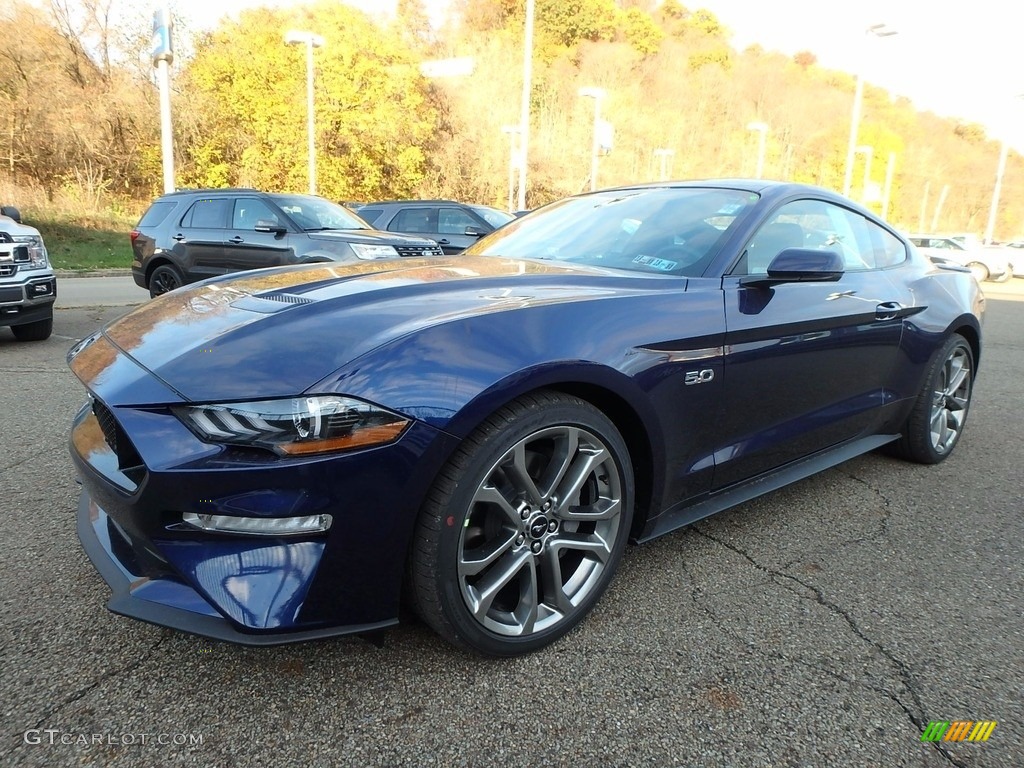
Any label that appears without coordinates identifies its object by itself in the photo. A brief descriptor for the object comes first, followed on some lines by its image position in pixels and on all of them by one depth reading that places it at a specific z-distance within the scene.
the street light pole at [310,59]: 18.36
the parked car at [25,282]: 6.05
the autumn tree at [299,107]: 28.42
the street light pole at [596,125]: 21.38
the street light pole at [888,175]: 42.58
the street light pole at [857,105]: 19.64
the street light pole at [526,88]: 17.98
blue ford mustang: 1.63
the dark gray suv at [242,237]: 8.06
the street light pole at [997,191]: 35.92
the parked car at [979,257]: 24.75
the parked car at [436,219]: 11.16
